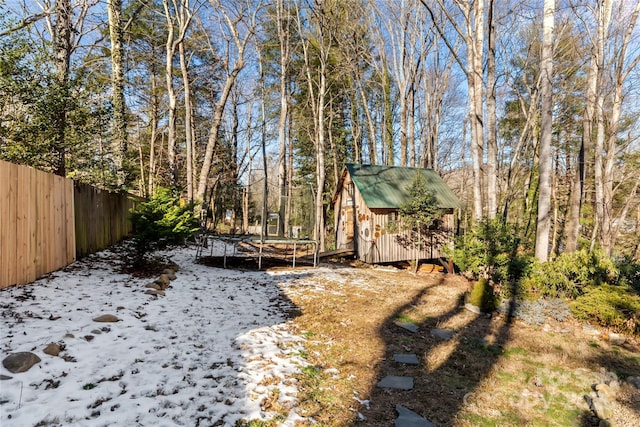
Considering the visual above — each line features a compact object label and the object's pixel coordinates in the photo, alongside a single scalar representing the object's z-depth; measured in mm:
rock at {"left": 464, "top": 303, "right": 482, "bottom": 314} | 6506
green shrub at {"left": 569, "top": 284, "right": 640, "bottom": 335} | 5383
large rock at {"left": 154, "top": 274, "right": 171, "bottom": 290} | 5716
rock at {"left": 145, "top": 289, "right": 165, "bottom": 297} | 5159
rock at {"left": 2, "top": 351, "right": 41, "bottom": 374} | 2615
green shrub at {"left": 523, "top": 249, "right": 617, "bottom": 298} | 6531
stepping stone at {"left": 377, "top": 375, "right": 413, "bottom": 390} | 3342
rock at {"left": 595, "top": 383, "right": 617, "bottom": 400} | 3309
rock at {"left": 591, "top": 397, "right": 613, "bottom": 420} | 3031
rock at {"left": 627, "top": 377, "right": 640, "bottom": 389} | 3694
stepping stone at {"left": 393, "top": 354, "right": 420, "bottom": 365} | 3959
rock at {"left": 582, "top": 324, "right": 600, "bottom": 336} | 5426
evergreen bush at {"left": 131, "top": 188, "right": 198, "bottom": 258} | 6328
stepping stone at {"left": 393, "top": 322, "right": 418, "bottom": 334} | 5114
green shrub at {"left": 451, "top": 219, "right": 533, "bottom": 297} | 7383
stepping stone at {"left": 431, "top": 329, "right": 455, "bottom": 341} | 4926
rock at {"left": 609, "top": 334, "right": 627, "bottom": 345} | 5144
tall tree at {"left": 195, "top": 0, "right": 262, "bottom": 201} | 11508
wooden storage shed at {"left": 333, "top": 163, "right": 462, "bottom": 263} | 12453
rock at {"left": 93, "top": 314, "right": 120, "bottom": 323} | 3802
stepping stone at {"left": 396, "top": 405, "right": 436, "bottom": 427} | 2701
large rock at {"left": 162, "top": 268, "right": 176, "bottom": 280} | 6474
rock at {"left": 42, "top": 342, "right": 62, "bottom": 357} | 2910
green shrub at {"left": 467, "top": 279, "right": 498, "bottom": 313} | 6516
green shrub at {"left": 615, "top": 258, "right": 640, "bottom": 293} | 6605
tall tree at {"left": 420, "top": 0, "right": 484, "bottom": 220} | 9148
